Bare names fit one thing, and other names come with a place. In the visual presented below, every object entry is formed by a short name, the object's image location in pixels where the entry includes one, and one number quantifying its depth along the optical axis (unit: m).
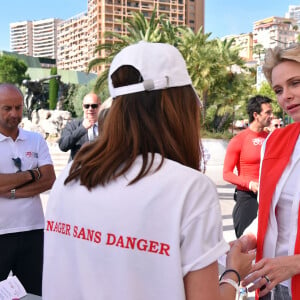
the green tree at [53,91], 46.30
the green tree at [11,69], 61.97
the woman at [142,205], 1.05
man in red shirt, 4.19
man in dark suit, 4.32
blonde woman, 1.64
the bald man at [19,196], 2.94
